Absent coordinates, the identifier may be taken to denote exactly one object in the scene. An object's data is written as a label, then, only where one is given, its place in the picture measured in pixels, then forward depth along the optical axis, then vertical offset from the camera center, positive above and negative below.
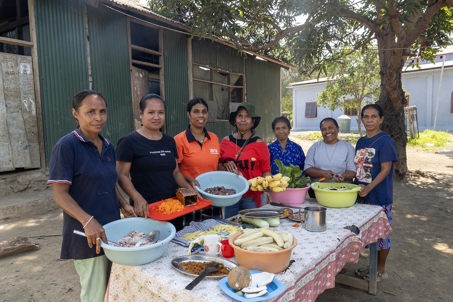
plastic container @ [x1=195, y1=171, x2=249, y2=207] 2.65 -0.50
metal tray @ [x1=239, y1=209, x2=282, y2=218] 2.27 -0.68
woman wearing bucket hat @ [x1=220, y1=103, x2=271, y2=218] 3.14 -0.30
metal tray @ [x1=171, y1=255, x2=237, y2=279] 1.58 -0.73
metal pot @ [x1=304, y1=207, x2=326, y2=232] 2.12 -0.67
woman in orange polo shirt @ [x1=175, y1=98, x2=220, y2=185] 2.76 -0.19
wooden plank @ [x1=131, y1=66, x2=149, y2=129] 7.31 +0.93
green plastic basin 2.71 -0.64
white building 17.77 +1.60
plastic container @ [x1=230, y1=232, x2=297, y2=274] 1.50 -0.67
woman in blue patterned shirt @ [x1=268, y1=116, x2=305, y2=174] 3.46 -0.30
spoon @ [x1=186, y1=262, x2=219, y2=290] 1.42 -0.72
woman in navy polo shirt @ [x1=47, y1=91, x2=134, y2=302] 1.69 -0.35
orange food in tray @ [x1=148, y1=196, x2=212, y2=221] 1.98 -0.57
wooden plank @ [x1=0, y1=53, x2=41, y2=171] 5.35 +0.26
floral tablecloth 1.46 -0.78
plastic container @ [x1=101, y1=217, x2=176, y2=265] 1.56 -0.64
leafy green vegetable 2.87 -0.51
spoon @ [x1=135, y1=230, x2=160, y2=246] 1.75 -0.66
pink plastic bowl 2.82 -0.68
